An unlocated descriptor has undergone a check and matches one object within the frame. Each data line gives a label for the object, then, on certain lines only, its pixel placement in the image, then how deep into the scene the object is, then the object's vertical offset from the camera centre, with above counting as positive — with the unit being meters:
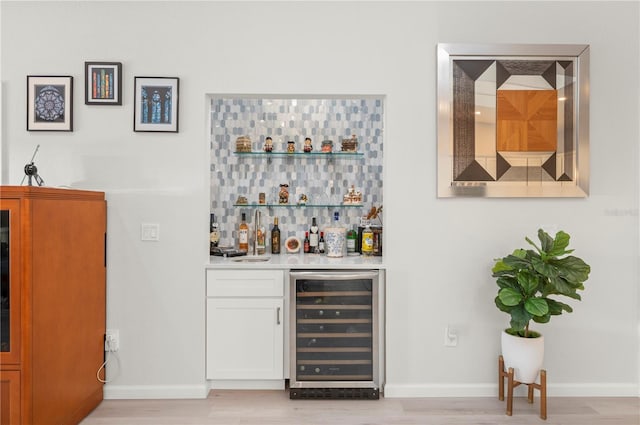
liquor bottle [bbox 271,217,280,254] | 3.50 -0.22
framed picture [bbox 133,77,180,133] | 2.83 +0.66
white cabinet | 2.87 -0.73
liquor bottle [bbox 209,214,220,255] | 3.40 -0.18
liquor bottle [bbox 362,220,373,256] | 3.27 -0.22
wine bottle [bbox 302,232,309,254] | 3.52 -0.26
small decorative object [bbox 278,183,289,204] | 3.51 +0.12
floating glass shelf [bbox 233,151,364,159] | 3.38 +0.43
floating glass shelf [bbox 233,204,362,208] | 3.47 +0.04
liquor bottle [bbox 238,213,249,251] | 3.44 -0.20
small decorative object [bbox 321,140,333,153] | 3.40 +0.49
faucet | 3.42 -0.13
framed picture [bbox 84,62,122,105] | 2.81 +0.79
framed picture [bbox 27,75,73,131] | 2.81 +0.66
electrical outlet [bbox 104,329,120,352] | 2.83 -0.81
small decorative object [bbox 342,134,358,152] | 3.39 +0.50
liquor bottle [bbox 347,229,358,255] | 3.45 -0.23
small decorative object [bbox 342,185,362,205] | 3.47 +0.10
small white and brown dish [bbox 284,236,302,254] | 3.51 -0.26
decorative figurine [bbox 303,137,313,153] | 3.42 +0.49
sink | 2.99 -0.33
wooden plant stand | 2.55 -1.00
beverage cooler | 2.84 -0.75
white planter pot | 2.58 -0.83
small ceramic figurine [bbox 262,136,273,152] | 3.40 +0.50
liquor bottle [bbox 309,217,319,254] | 3.52 -0.23
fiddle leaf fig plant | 2.43 -0.37
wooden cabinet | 2.07 -0.47
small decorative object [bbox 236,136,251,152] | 3.37 +0.50
